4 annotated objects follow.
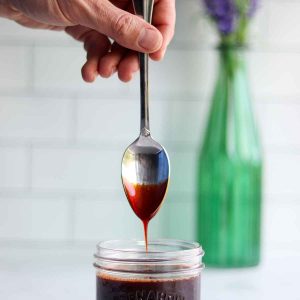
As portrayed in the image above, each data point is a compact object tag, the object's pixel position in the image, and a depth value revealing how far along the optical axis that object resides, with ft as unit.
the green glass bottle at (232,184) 3.31
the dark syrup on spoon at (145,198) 2.41
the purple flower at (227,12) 3.32
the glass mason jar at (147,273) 2.25
